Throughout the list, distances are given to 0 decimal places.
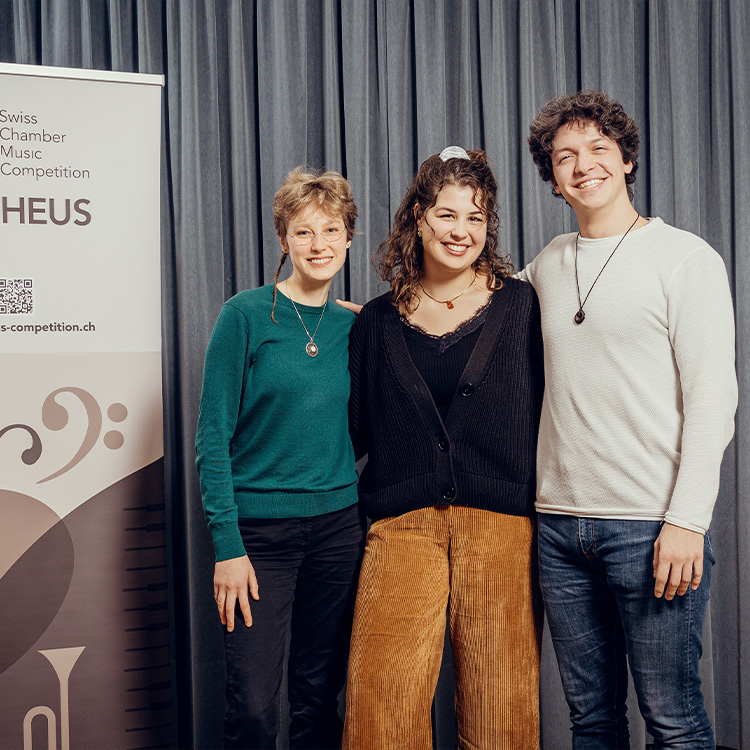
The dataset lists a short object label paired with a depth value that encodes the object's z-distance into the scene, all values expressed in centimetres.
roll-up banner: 168
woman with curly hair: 139
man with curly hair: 127
